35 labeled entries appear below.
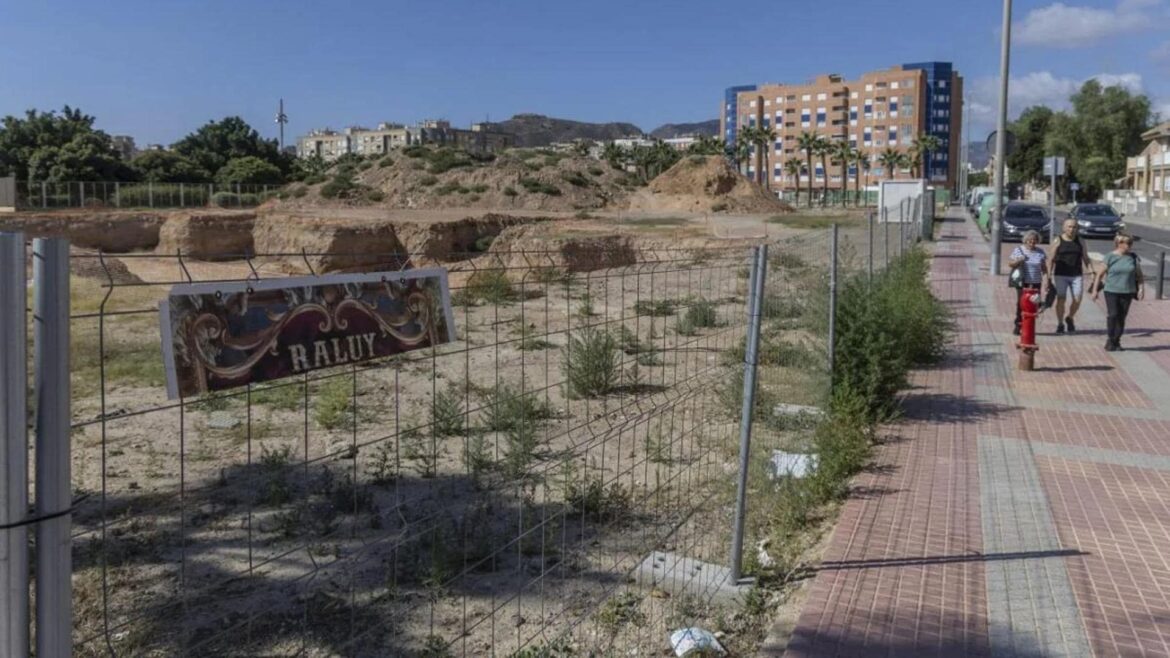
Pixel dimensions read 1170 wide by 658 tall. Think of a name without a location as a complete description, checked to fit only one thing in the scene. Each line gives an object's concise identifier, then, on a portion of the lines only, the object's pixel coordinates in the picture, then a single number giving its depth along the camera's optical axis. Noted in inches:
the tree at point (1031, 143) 3870.6
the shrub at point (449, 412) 324.2
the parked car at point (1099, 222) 1501.0
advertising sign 94.8
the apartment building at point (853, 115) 5556.1
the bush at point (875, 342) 342.0
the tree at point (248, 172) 2871.8
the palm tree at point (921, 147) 3919.8
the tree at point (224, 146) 3056.1
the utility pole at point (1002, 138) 877.8
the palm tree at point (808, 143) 3970.5
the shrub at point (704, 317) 361.2
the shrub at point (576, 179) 2684.5
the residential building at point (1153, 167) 2896.2
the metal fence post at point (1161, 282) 719.1
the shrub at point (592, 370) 406.9
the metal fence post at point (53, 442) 72.7
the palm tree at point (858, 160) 4042.8
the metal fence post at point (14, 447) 70.1
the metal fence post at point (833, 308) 315.0
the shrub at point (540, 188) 2571.4
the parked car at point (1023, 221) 1334.9
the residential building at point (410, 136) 7170.3
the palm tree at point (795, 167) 4234.7
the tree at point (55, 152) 2502.5
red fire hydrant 440.5
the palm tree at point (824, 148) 3978.8
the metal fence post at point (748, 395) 202.5
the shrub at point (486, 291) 604.7
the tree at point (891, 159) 4020.7
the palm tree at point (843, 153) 3961.6
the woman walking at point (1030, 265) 492.1
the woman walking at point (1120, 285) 490.6
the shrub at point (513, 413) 321.8
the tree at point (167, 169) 2726.4
